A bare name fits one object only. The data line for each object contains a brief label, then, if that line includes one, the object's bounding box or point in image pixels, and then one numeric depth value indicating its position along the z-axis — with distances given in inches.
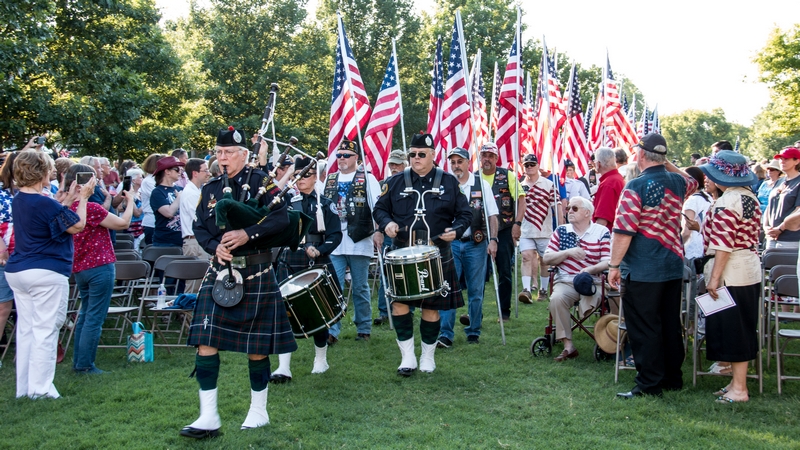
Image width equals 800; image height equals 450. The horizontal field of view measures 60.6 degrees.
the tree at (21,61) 559.2
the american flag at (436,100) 446.7
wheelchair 272.5
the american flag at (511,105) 364.8
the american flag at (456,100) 343.6
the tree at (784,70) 1376.7
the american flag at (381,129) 371.2
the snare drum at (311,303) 228.5
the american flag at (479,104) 583.8
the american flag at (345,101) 356.5
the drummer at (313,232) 273.1
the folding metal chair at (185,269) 303.9
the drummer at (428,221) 254.2
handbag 275.3
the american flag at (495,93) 710.5
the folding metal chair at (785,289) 239.3
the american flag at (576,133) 482.3
